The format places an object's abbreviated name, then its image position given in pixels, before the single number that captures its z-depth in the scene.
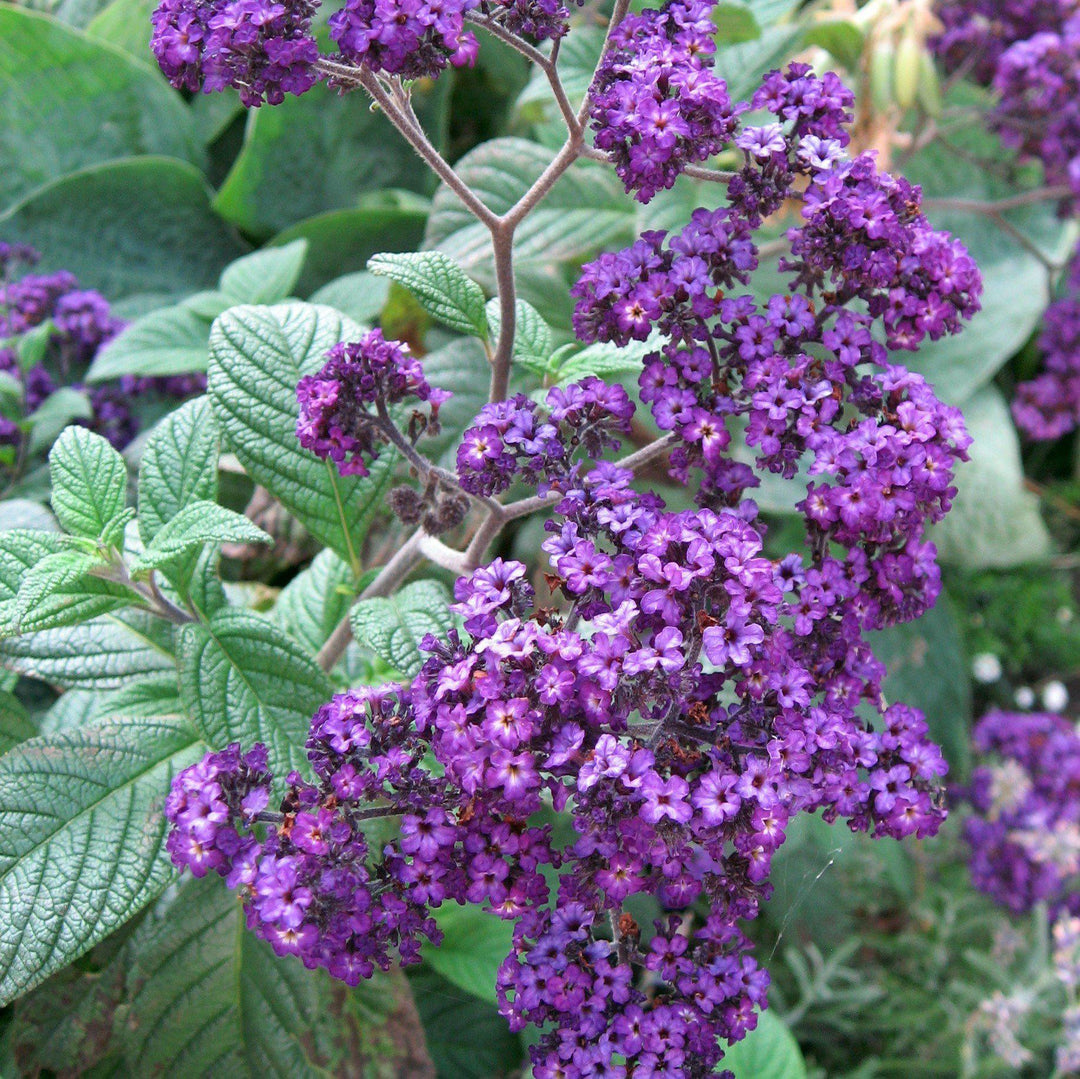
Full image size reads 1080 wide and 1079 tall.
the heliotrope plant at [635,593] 0.19
